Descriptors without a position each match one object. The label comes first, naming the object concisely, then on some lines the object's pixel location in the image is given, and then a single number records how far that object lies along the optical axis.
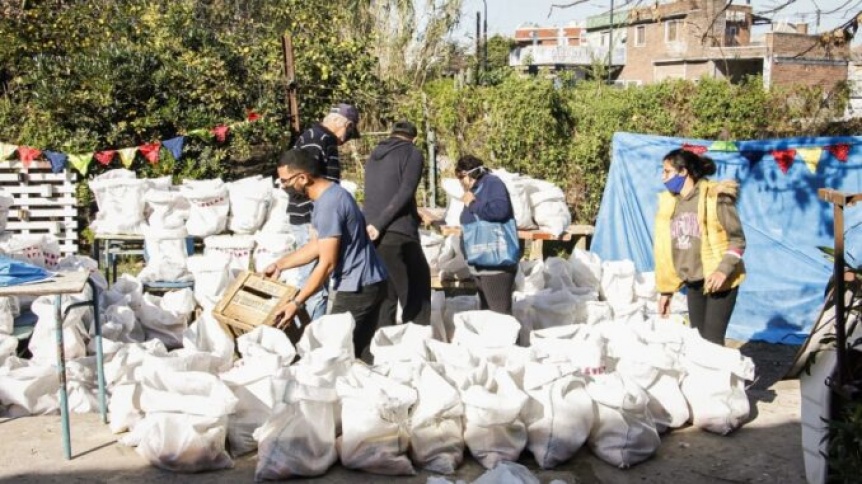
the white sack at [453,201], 8.35
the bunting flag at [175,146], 11.27
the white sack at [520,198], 8.20
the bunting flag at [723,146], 7.83
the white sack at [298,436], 4.12
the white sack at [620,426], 4.46
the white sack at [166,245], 8.09
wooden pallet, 10.60
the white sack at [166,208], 8.46
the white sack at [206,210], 8.54
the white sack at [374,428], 4.19
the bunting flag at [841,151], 7.35
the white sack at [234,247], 8.05
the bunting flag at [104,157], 10.80
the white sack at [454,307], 6.09
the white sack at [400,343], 4.78
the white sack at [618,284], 7.08
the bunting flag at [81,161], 10.70
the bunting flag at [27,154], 10.40
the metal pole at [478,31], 22.22
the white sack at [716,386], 4.85
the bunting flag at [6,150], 10.33
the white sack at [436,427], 4.28
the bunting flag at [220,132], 11.67
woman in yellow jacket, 5.19
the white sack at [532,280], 6.95
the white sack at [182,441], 4.16
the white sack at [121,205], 8.67
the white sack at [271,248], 7.74
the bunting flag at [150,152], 11.10
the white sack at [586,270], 7.10
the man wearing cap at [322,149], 5.87
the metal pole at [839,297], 3.16
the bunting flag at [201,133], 11.56
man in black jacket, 5.63
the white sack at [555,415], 4.40
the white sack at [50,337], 5.24
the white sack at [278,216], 8.52
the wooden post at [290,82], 12.41
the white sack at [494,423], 4.27
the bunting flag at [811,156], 7.47
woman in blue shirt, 5.85
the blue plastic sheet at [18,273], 4.17
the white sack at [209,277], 6.52
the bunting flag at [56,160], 10.54
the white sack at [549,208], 8.32
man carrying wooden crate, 4.68
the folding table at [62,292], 4.05
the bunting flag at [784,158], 7.56
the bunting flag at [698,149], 7.94
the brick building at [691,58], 34.88
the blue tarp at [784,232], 7.37
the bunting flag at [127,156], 10.88
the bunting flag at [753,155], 7.73
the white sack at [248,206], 8.62
